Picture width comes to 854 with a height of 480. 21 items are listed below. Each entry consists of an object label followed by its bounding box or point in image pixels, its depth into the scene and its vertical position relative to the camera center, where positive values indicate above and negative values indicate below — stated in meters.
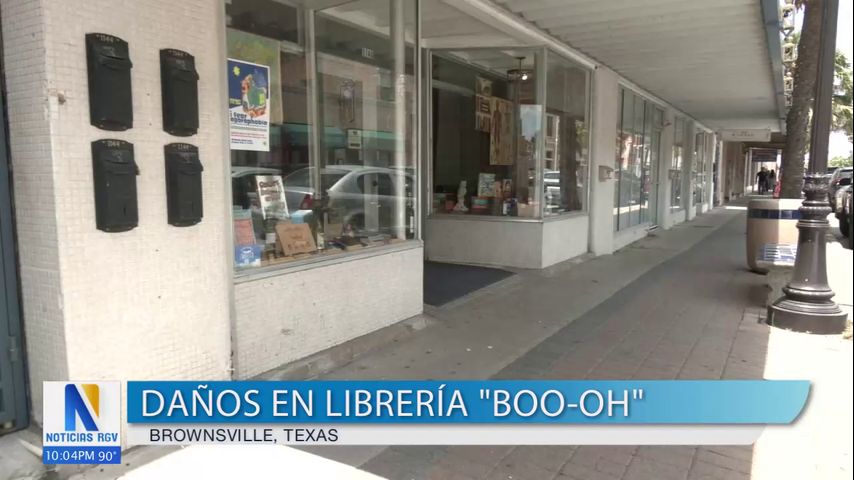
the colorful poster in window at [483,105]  8.56 +1.10
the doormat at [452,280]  6.78 -1.24
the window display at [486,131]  8.34 +0.72
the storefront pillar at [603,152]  9.63 +0.49
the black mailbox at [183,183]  3.32 +0.00
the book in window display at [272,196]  4.44 -0.10
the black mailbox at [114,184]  2.97 +0.00
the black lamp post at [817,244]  5.39 -0.61
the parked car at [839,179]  17.19 +0.02
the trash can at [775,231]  7.30 -0.63
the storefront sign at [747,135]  20.66 +1.59
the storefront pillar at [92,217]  2.88 -0.18
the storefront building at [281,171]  2.96 +0.10
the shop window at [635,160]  11.45 +0.45
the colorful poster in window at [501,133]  8.57 +0.70
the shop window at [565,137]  8.59 +0.66
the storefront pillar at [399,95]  5.71 +0.84
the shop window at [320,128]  4.21 +0.46
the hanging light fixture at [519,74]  8.31 +1.50
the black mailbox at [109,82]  2.94 +0.51
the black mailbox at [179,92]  3.28 +0.51
